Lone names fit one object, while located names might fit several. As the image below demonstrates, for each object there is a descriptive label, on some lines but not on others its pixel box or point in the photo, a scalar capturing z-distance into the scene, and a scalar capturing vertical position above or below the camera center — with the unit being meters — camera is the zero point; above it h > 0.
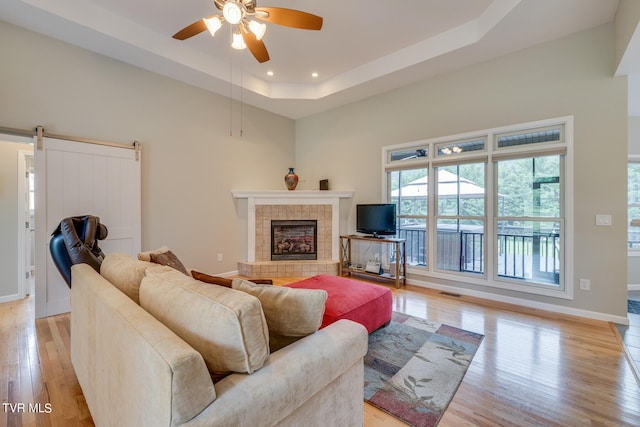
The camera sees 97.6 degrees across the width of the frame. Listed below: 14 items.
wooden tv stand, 4.28 -0.84
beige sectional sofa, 0.84 -0.57
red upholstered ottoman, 2.34 -0.80
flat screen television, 4.47 -0.11
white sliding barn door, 3.16 +0.20
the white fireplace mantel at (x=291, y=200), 5.04 +0.23
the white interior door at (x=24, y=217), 3.69 -0.06
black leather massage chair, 2.07 -0.29
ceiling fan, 2.32 +1.70
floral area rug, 1.78 -1.22
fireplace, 5.13 -0.49
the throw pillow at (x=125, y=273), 1.49 -0.35
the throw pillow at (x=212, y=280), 1.51 -0.39
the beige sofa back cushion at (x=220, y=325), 0.99 -0.42
